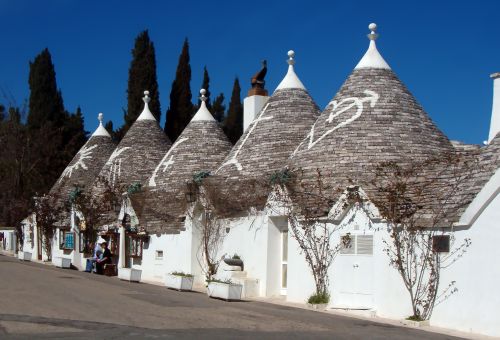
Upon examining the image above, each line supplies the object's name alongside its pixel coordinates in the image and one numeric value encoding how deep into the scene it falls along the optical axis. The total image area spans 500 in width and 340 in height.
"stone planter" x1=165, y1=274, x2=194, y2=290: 20.23
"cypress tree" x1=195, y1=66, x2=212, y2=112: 52.09
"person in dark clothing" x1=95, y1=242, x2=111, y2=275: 26.88
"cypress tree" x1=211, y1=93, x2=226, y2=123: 63.11
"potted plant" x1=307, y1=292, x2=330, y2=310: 17.00
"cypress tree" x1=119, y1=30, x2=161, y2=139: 46.94
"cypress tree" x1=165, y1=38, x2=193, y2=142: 46.00
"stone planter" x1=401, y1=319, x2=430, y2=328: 14.33
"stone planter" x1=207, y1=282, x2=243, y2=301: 17.48
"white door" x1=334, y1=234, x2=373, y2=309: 16.34
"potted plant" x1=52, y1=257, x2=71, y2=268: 29.05
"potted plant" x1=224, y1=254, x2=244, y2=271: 20.97
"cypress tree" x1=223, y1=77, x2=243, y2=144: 53.19
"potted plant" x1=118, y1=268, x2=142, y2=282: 23.41
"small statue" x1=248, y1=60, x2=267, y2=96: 27.53
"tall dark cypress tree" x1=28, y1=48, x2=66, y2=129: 52.78
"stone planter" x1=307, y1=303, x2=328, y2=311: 16.97
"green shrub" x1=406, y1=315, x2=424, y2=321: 14.56
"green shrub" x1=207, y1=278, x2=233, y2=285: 17.83
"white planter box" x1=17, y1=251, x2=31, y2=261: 35.03
